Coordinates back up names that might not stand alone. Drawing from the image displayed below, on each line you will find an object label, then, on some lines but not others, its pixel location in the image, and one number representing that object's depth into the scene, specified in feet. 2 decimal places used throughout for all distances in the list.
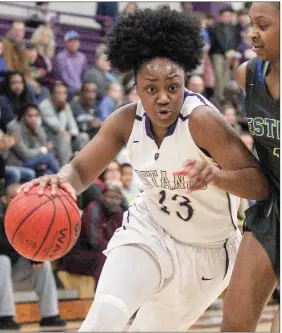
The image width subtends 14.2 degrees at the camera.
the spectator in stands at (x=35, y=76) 41.30
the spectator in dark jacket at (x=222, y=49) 55.53
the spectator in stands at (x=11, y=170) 34.69
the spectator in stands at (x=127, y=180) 39.06
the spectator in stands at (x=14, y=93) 37.84
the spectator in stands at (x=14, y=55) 41.68
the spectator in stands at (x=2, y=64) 40.62
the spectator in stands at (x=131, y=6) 47.36
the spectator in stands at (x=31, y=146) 36.37
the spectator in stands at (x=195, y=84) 44.27
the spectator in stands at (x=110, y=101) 44.46
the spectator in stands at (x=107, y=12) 56.87
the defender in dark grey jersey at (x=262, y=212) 16.63
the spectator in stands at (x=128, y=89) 43.39
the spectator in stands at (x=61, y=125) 39.69
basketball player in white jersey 17.70
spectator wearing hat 46.52
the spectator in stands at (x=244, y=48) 58.85
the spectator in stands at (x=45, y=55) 45.19
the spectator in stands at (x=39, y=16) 51.14
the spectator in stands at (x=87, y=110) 42.59
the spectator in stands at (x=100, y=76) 46.37
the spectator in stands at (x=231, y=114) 46.49
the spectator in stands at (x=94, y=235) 35.09
